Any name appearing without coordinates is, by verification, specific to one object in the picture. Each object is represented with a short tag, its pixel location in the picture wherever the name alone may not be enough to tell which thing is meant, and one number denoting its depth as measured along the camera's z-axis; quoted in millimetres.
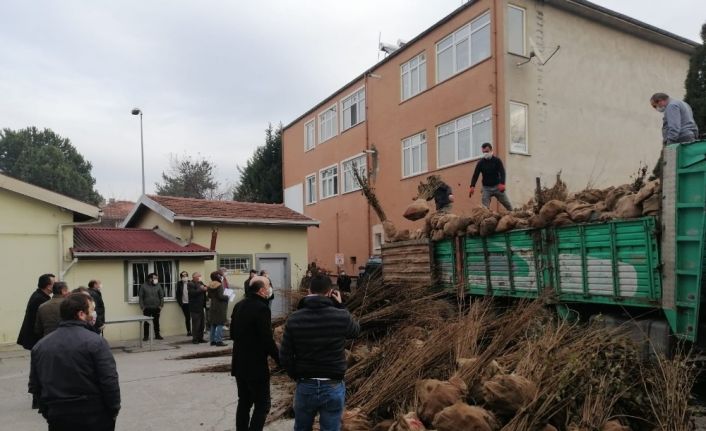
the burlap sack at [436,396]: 4648
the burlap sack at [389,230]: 10938
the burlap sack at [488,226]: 8367
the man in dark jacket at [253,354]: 4945
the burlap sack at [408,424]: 4500
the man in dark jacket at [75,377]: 3752
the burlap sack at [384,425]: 4957
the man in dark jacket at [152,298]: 14062
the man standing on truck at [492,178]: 11258
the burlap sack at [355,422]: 4996
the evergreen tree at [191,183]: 46375
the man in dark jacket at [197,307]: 13305
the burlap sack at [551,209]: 7359
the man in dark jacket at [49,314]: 6836
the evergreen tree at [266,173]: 32750
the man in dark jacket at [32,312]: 7230
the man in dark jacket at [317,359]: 4242
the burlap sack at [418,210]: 10594
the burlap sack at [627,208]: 6379
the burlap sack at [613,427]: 4414
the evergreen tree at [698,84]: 13781
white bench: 11819
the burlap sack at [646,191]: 6211
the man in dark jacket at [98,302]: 9078
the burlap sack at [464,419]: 4289
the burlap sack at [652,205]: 6098
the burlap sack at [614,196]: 6945
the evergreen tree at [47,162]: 44625
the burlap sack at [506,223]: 8125
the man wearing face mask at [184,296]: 14758
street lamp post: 26297
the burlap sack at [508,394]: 4465
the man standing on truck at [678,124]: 7000
